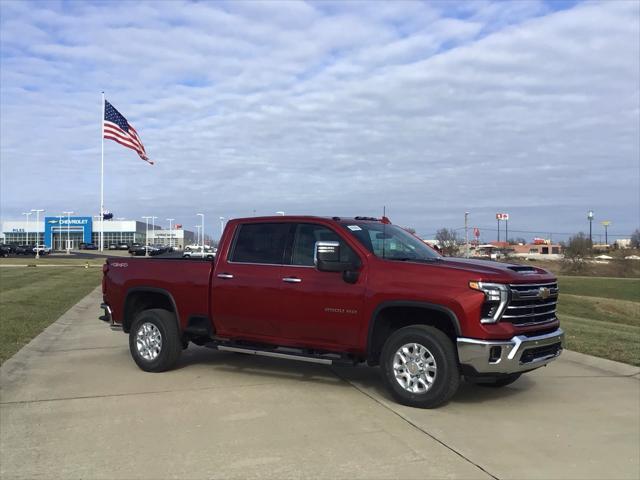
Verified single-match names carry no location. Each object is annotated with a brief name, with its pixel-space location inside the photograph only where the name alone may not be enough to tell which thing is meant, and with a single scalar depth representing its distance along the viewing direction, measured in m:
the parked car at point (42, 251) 71.19
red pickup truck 5.84
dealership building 113.56
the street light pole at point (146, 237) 122.75
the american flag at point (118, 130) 37.56
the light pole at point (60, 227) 110.06
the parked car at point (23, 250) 70.38
